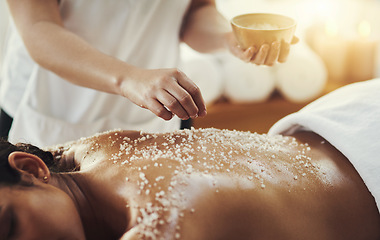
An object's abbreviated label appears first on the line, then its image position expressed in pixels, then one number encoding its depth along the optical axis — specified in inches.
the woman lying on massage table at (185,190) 36.2
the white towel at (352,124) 44.1
